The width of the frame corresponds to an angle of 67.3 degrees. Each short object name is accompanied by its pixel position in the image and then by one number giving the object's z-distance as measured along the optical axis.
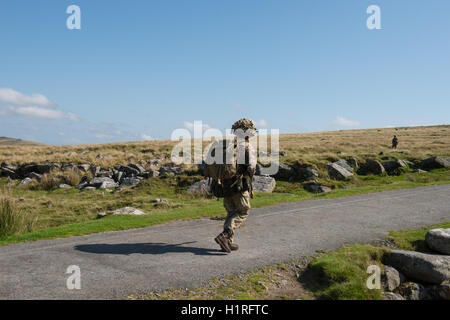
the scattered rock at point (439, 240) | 7.15
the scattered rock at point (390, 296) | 5.49
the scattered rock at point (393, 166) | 22.39
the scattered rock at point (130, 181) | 20.27
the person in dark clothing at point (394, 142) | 36.28
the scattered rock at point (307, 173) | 19.14
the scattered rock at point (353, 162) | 23.48
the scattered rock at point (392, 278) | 5.94
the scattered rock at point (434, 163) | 22.74
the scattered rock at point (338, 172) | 20.43
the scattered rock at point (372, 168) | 21.88
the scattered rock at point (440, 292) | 5.98
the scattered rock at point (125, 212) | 11.93
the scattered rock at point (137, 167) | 23.29
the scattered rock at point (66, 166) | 25.56
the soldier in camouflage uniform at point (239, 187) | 6.81
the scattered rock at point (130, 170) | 22.92
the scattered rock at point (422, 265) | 6.19
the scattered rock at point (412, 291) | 5.98
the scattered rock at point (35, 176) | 23.18
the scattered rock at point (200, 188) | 16.72
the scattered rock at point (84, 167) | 25.21
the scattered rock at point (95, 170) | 23.78
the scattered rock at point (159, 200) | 14.94
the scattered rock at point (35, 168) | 25.92
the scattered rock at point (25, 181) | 22.34
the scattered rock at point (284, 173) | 19.81
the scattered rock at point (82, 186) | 20.45
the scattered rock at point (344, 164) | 22.59
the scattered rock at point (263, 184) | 16.97
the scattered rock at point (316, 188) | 17.26
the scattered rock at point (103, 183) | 20.33
